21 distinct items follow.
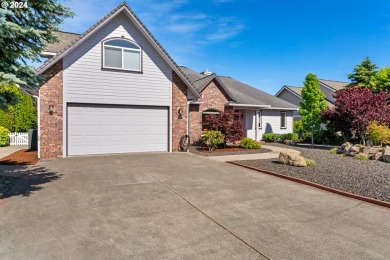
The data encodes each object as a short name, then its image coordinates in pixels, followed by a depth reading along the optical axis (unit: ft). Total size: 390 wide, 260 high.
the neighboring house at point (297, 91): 100.86
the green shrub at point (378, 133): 45.19
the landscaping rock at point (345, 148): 43.07
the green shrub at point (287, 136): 68.59
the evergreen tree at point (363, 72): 87.15
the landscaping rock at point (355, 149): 41.16
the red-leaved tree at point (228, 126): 47.44
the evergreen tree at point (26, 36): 16.51
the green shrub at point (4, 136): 51.72
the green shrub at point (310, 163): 31.74
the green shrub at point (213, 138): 45.52
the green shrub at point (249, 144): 49.06
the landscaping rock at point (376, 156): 36.57
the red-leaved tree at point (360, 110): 47.65
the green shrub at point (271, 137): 68.90
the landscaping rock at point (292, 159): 30.94
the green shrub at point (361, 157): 37.18
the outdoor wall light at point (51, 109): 36.11
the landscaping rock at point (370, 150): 39.11
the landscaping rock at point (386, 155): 34.75
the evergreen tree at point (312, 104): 60.39
